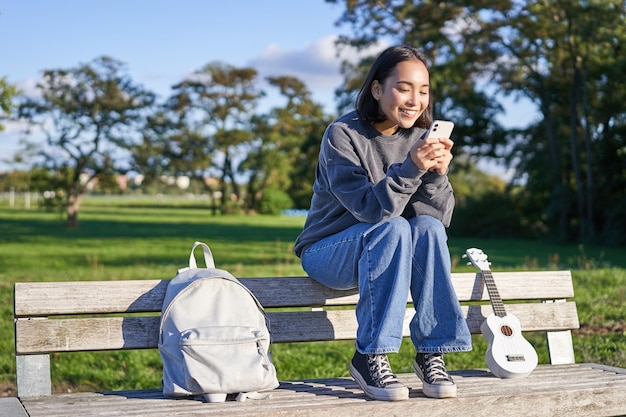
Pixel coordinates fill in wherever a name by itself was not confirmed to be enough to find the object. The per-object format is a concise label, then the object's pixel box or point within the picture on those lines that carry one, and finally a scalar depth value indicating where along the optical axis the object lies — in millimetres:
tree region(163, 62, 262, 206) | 56594
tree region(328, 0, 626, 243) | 25156
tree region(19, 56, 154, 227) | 40594
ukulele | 3852
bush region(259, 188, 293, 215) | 60906
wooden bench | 3160
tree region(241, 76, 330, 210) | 58875
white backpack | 3168
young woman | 3369
